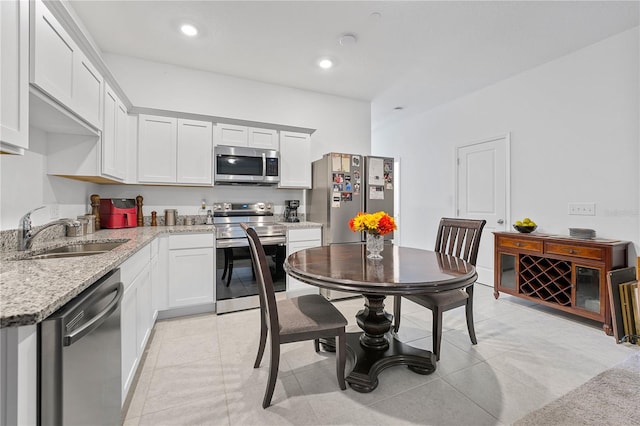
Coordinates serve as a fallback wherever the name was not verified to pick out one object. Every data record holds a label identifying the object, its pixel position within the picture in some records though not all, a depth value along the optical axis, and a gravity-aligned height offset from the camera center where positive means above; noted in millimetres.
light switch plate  2984 +66
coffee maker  3781 +52
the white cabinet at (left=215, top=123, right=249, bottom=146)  3270 +917
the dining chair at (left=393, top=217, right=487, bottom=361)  1981 -584
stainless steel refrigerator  3494 +289
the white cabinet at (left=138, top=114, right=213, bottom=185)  2980 +682
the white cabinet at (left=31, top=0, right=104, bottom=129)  1360 +820
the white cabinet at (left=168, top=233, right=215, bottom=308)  2793 -562
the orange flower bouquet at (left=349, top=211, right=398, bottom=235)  1948 -66
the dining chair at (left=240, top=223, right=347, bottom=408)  1575 -631
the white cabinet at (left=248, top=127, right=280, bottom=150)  3436 +923
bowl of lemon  3244 -127
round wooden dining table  1446 -345
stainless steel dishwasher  841 -508
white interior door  3881 +380
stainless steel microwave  3266 +570
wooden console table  2566 -561
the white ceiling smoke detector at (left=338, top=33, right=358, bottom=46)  2814 +1749
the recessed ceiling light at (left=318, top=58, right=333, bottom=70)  3276 +1765
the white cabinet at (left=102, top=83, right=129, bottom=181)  2273 +664
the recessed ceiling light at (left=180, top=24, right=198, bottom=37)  2663 +1746
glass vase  2029 -219
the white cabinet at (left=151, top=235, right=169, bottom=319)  2568 -570
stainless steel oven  2982 -545
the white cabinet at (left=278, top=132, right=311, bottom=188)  3621 +695
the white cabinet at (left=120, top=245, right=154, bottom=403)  1547 -627
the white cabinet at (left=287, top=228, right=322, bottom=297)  3334 -339
